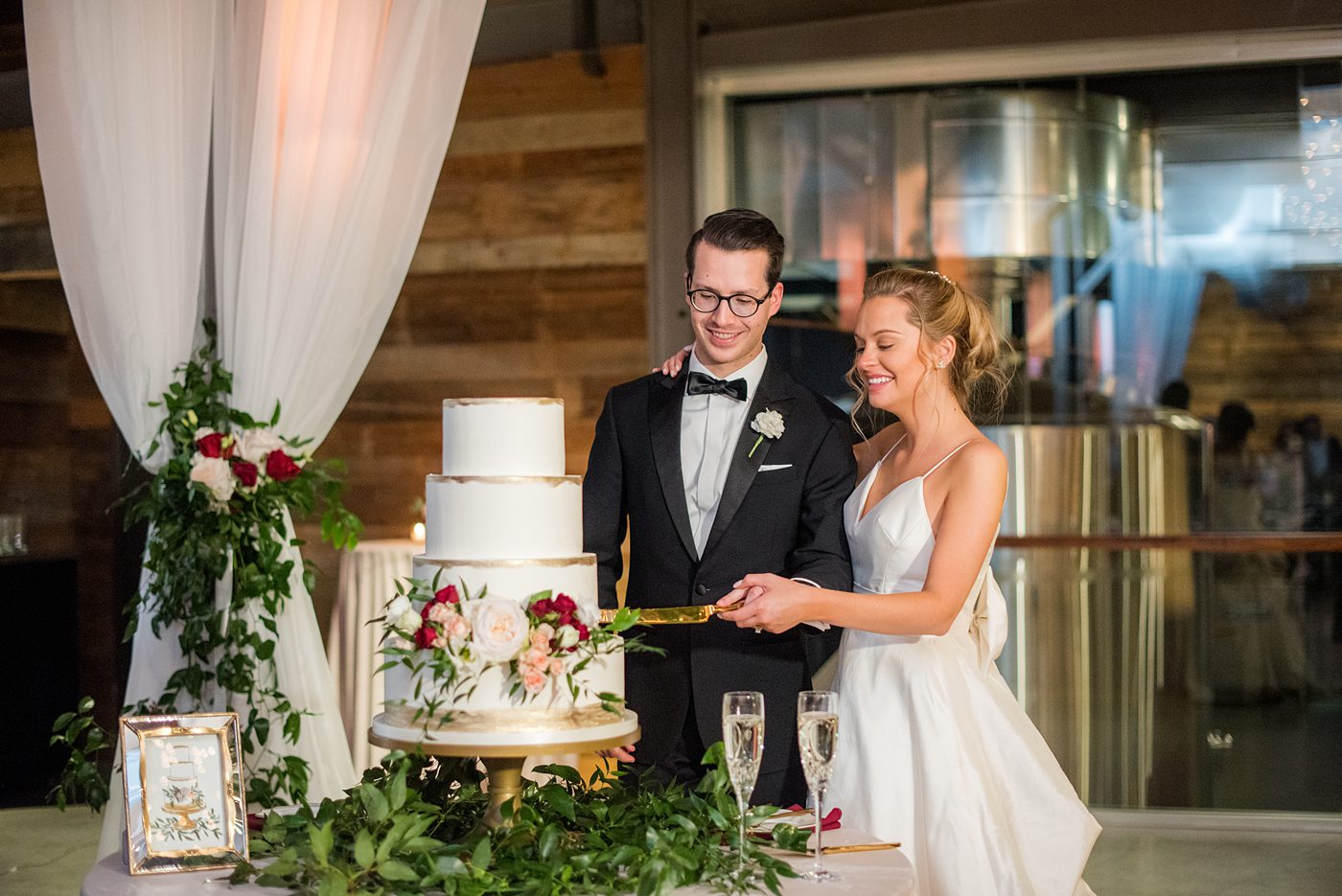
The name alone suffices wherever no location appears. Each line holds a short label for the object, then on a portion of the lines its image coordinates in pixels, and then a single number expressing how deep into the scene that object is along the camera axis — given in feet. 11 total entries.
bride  8.50
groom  8.75
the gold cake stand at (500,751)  6.35
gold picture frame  6.61
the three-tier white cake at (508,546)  6.56
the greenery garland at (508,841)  5.98
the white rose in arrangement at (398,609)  6.51
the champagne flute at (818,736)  6.36
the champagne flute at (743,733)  6.26
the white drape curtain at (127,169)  12.09
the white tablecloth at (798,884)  6.28
